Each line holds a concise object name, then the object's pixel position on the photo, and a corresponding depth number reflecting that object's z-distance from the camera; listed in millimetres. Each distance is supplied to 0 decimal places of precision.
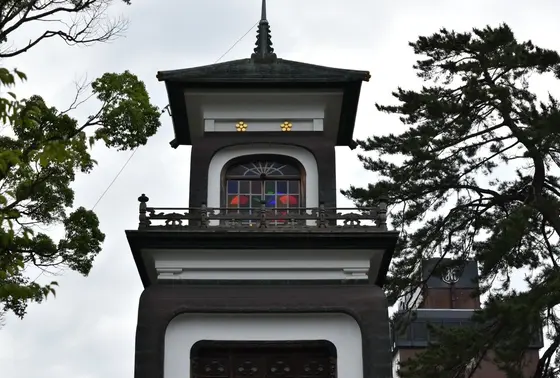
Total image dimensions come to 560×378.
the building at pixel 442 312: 43081
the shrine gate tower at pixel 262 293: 15797
